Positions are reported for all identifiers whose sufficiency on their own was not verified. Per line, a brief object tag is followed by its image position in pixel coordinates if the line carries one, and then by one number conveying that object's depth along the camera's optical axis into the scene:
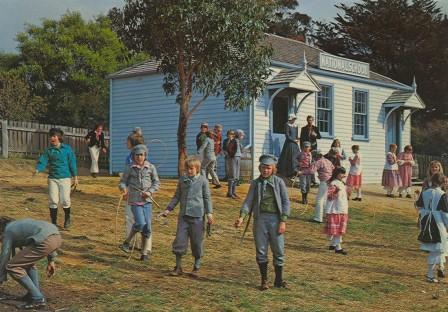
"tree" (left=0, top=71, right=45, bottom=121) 33.38
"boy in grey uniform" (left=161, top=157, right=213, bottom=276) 8.77
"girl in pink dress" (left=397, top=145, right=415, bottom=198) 20.73
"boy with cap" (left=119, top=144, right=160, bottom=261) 9.41
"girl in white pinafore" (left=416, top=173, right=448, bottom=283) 9.91
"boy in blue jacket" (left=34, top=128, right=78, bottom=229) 11.00
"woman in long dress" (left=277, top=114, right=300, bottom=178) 19.78
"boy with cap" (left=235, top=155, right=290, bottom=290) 8.44
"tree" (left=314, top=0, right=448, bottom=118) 40.62
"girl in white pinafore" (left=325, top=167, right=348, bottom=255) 11.68
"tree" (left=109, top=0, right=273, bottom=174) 14.38
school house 21.45
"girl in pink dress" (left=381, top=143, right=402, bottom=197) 20.40
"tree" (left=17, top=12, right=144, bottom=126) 43.59
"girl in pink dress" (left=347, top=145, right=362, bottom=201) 18.57
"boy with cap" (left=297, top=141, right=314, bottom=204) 16.73
